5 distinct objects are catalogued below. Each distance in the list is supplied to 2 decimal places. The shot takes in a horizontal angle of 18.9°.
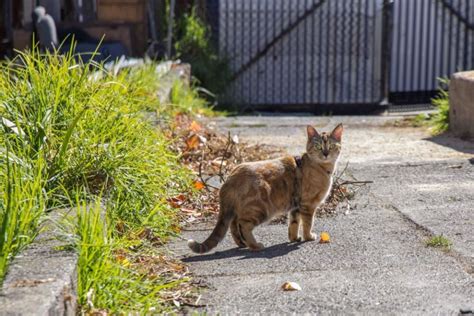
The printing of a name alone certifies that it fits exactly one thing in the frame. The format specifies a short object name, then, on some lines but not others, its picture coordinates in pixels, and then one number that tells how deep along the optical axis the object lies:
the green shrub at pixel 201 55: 19.32
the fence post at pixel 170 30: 18.71
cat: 7.95
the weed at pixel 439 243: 7.84
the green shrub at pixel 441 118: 14.48
